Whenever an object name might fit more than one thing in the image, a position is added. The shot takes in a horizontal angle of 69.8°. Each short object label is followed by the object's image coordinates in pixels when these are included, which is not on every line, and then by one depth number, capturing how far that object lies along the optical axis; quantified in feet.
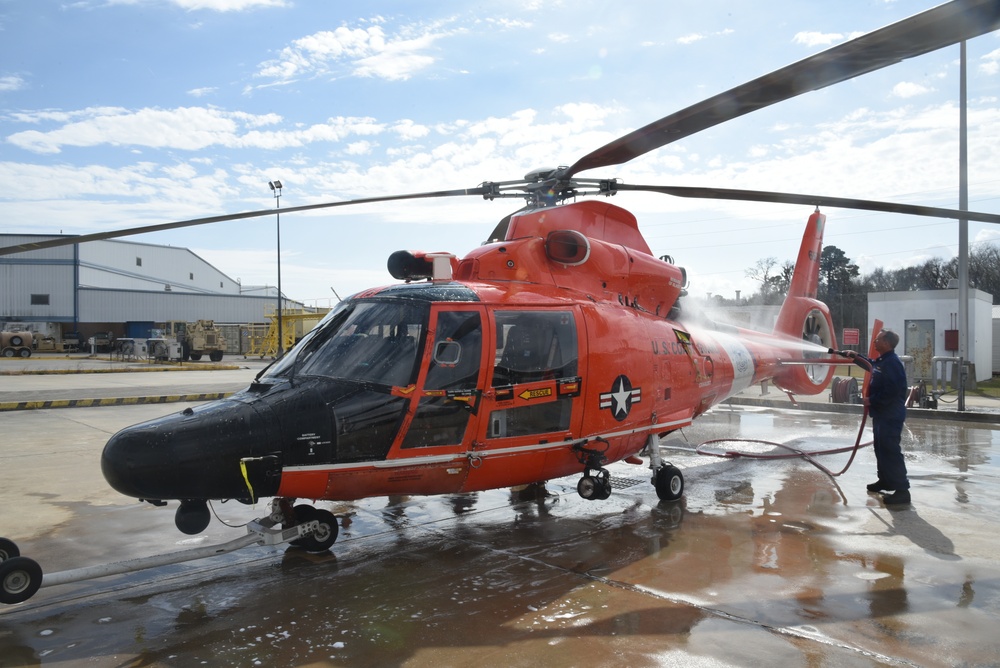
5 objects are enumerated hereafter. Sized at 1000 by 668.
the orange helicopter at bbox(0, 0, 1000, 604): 16.10
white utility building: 79.77
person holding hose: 26.66
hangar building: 203.82
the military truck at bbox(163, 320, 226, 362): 142.20
